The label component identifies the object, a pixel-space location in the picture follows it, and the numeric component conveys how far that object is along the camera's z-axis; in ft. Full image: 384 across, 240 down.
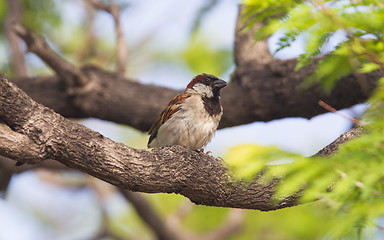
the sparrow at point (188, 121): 29.12
